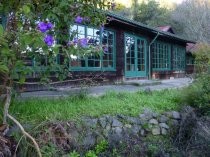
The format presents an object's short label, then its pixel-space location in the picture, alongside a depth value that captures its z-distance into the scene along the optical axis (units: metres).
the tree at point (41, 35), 2.17
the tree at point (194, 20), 20.64
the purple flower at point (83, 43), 2.75
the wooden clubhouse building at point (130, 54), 6.68
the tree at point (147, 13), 19.38
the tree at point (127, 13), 18.90
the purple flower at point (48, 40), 2.23
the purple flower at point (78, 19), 2.97
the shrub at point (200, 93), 4.12
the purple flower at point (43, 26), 2.32
